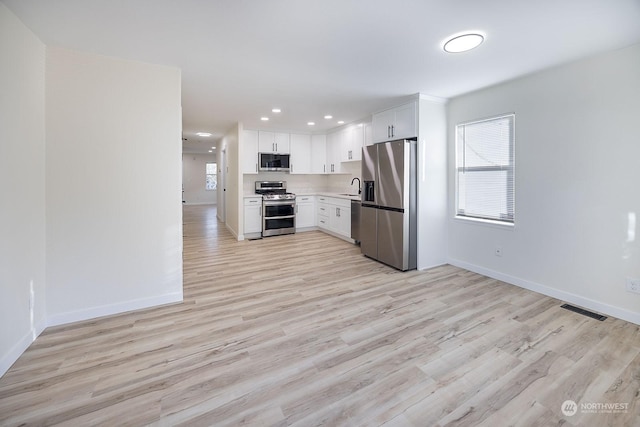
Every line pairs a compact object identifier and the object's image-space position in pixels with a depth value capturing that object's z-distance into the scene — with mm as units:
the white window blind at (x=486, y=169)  3459
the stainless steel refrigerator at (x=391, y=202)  3865
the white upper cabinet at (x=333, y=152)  6375
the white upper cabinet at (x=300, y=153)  6668
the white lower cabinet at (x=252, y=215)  6016
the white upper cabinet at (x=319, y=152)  6867
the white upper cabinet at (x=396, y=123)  3910
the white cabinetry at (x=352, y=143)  5611
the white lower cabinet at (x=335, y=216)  5695
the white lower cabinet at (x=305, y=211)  6633
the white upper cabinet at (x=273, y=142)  6316
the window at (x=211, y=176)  13320
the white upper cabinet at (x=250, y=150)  6180
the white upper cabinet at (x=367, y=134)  5302
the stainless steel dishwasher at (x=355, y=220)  5324
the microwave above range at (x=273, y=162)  6332
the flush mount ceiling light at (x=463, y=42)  2217
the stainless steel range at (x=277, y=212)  6164
